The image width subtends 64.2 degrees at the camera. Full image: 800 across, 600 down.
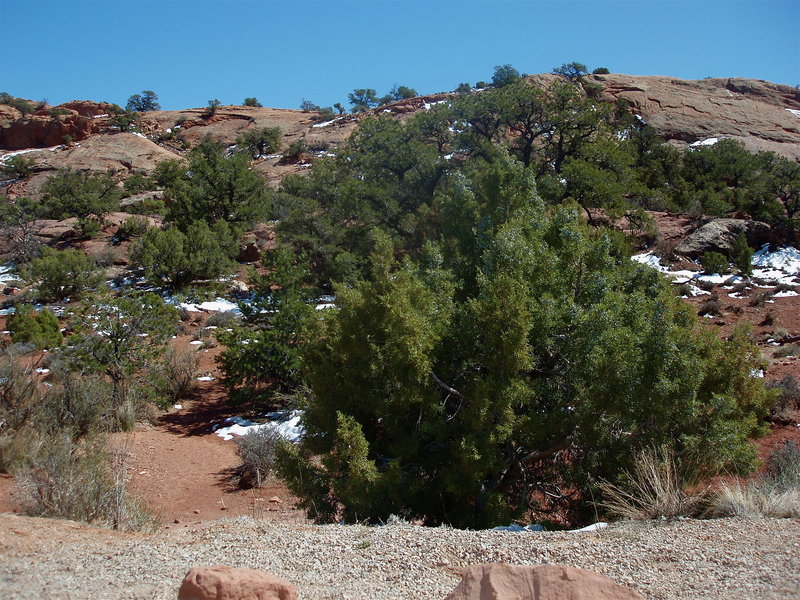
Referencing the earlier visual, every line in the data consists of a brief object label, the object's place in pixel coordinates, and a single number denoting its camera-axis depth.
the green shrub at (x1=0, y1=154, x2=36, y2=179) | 41.75
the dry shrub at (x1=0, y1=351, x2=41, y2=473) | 8.66
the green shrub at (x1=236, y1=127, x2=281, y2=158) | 49.06
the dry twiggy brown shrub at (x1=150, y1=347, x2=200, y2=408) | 13.61
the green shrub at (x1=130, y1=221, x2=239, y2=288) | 21.81
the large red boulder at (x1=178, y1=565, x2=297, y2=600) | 3.62
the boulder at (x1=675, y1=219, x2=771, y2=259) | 23.03
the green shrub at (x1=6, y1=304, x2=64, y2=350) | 16.72
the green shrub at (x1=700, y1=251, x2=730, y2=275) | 21.66
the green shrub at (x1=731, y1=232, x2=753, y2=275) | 21.69
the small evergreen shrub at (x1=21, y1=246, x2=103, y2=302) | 21.02
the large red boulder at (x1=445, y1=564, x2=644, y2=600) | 3.61
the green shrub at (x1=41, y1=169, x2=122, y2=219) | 29.88
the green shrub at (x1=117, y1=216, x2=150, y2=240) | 27.36
